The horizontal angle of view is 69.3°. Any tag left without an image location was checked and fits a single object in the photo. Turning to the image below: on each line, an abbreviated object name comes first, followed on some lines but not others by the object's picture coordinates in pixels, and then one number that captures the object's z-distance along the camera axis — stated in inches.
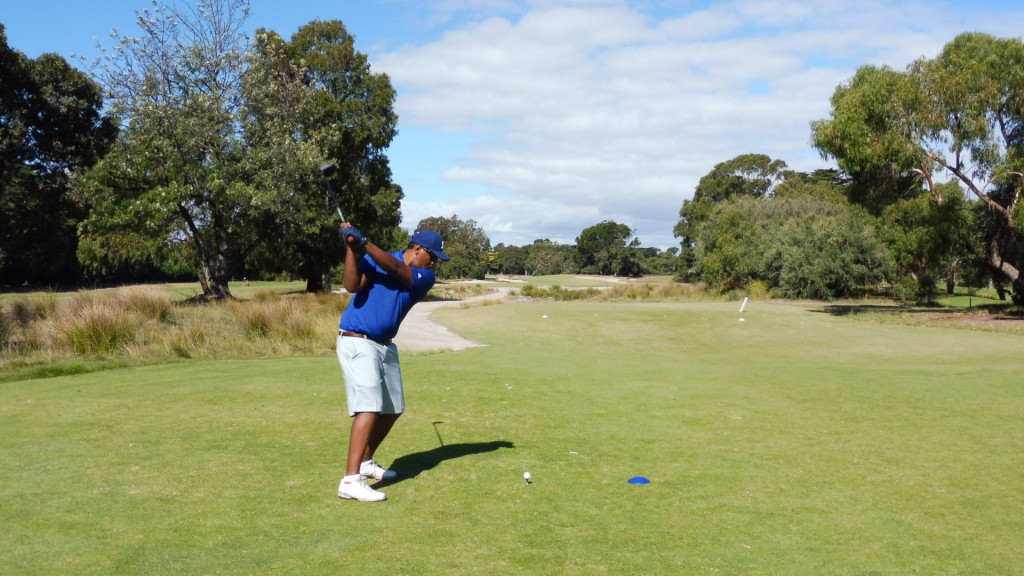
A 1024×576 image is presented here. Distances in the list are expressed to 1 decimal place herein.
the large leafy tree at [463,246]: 3654.0
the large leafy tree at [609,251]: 4662.9
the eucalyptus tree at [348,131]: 1600.6
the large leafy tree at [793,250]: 1599.4
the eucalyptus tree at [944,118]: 1015.6
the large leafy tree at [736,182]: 3408.0
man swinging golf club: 215.5
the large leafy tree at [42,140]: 1461.6
